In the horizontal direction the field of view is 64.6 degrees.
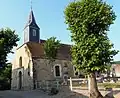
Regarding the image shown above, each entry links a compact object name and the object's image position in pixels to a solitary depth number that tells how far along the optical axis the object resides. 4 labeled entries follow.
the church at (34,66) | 14.81
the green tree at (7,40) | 12.38
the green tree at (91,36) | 7.95
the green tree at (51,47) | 13.54
